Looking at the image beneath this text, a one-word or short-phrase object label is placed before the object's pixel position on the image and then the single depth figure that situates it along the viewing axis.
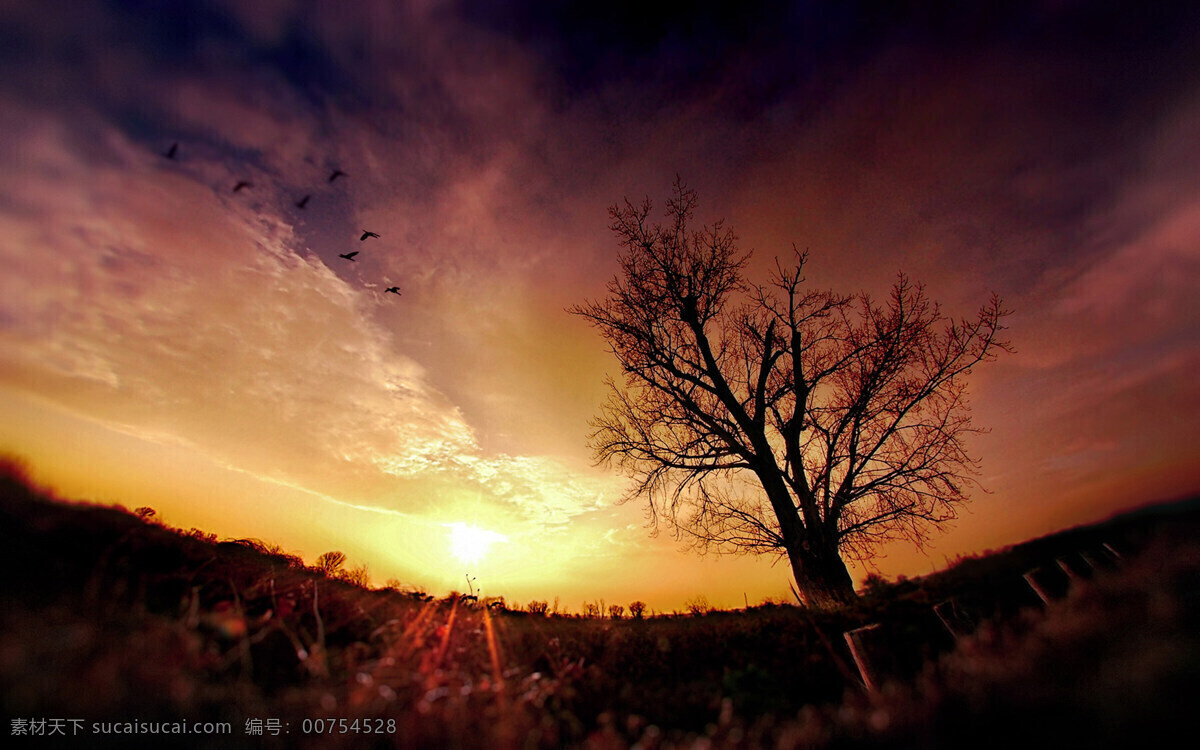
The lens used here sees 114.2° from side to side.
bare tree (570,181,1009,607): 7.97
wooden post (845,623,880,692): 4.01
